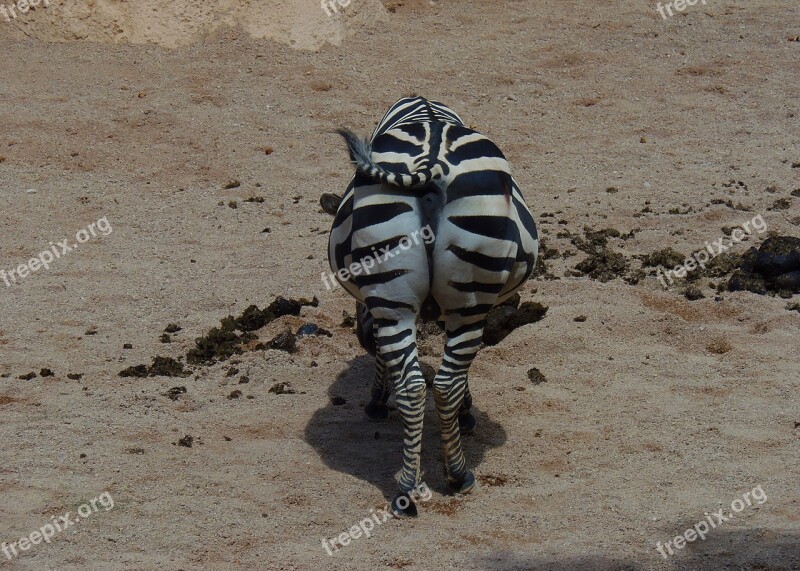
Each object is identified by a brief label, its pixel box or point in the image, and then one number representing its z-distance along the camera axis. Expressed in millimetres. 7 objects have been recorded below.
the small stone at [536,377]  15625
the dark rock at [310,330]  16859
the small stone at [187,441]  13781
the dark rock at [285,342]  16422
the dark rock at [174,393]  15094
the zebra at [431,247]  11375
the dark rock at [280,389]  15406
